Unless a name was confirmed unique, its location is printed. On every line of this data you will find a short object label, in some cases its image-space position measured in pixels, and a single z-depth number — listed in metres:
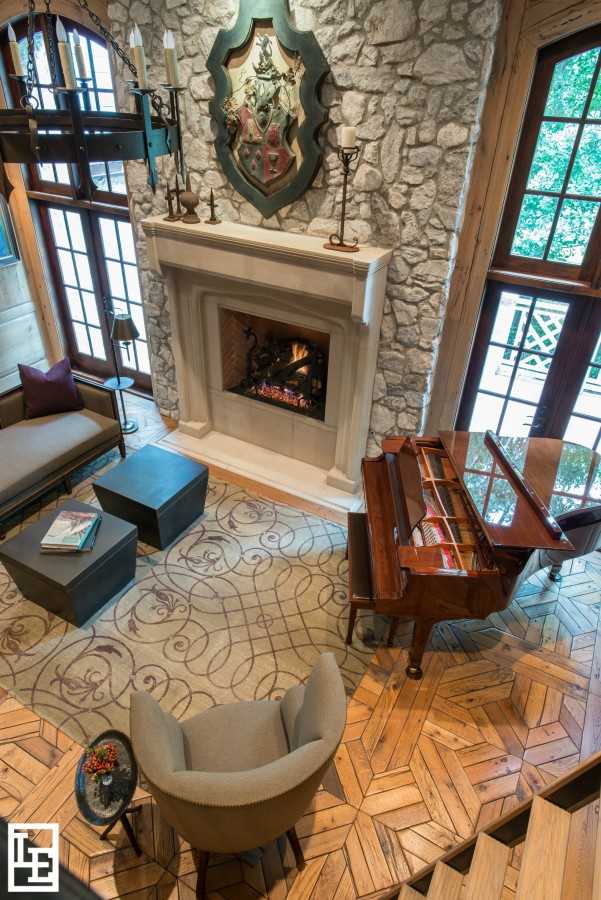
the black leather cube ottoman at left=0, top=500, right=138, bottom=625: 2.99
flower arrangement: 2.11
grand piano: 2.46
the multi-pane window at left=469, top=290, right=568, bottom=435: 3.46
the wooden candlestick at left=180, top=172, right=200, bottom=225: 3.70
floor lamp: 4.44
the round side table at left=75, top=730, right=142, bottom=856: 2.03
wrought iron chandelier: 1.75
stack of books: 3.08
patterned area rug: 2.83
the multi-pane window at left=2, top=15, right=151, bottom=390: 4.36
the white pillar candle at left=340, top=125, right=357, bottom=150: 2.85
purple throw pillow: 4.16
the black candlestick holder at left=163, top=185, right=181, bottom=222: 3.64
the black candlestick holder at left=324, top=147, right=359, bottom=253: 2.99
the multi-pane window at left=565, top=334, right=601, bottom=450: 3.47
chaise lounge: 3.73
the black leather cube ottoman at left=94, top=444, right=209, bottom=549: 3.54
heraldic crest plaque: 3.15
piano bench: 2.76
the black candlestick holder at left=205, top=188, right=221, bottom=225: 3.78
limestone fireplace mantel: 3.44
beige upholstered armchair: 1.62
